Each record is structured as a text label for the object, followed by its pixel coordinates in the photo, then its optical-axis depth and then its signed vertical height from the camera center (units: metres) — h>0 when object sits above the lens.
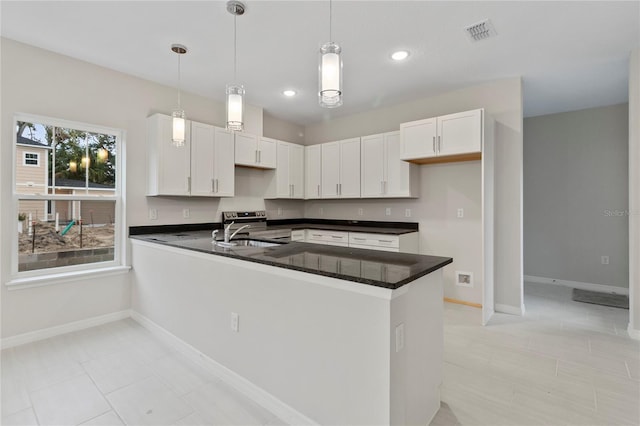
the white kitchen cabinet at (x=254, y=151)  4.17 +0.89
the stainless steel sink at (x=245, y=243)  2.50 -0.25
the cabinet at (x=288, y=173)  4.73 +0.65
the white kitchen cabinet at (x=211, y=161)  3.68 +0.65
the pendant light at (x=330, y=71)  1.56 +0.72
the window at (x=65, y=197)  2.83 +0.17
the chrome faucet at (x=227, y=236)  2.59 -0.18
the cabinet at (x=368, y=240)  3.87 -0.34
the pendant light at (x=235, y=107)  2.12 +0.73
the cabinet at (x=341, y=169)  4.55 +0.69
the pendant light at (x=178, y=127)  2.58 +0.72
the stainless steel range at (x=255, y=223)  4.11 -0.13
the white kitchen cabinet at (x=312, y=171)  4.96 +0.70
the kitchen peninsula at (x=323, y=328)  1.41 -0.63
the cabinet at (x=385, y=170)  4.08 +0.60
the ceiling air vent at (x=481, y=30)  2.47 +1.51
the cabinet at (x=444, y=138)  3.35 +0.88
